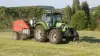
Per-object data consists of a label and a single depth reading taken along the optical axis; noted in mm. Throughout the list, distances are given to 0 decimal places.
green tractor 17844
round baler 20359
